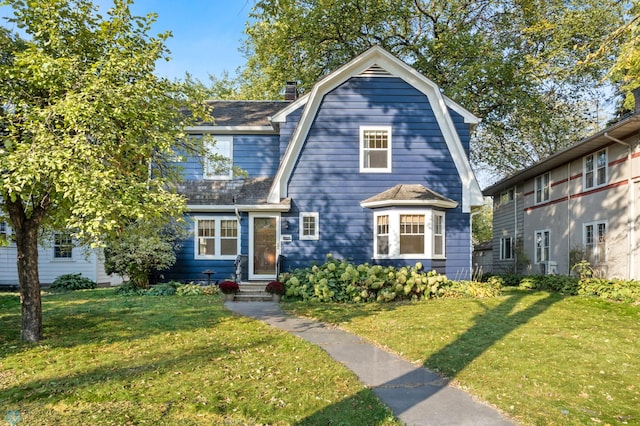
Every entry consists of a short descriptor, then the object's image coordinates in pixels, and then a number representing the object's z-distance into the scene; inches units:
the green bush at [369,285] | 496.4
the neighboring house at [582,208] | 573.9
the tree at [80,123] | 239.0
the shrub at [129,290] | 555.6
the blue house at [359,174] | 592.1
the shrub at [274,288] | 502.6
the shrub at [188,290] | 544.7
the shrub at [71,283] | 674.2
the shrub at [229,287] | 515.2
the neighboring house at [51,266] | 732.0
